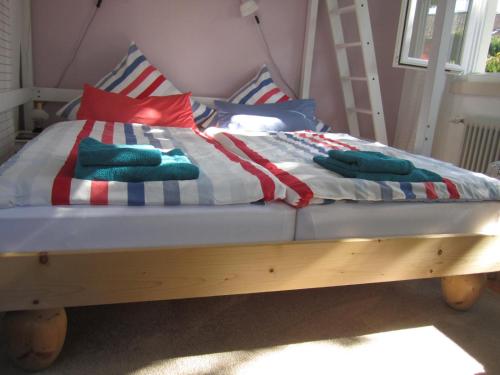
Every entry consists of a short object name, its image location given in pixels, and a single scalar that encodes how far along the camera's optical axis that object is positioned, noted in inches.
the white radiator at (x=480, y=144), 107.7
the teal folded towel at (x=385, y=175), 65.0
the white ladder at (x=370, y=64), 117.5
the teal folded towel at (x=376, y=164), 65.6
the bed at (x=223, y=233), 48.5
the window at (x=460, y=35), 118.4
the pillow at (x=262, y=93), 128.0
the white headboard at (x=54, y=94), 117.0
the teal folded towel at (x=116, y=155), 54.7
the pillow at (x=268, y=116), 114.7
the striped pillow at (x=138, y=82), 116.4
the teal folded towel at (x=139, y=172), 53.9
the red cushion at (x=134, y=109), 106.3
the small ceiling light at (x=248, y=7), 125.1
